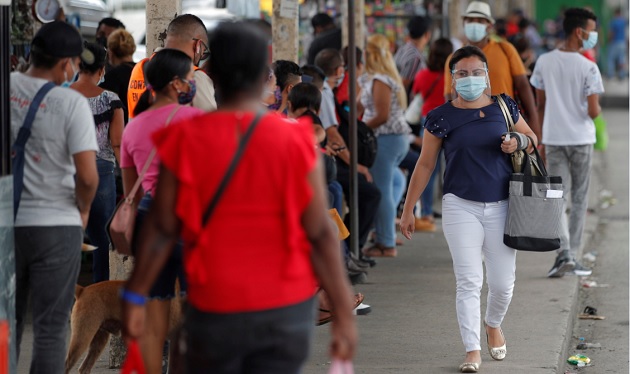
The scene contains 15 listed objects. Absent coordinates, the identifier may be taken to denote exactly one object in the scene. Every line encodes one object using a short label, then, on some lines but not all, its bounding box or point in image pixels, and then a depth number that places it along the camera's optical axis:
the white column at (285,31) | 19.61
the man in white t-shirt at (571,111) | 19.55
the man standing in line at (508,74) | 19.89
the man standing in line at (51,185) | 9.77
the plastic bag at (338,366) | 7.42
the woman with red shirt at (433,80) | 23.77
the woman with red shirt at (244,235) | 7.23
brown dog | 11.52
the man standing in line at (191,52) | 11.86
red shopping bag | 7.62
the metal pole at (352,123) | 18.80
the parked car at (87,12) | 26.41
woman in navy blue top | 12.95
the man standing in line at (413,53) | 26.17
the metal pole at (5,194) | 9.64
